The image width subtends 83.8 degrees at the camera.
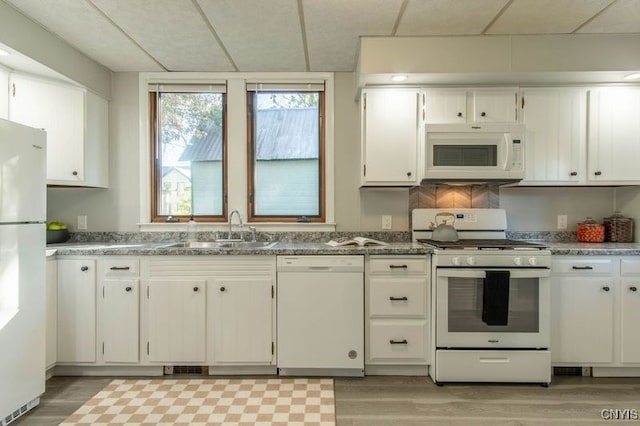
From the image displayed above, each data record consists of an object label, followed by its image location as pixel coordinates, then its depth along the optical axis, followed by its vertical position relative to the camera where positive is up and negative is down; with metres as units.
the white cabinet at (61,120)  2.58 +0.68
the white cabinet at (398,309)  2.46 -0.68
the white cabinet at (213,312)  2.46 -0.70
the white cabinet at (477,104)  2.71 +0.81
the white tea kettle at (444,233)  2.66 -0.17
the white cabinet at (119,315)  2.47 -0.73
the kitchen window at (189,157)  3.12 +0.46
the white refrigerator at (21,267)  1.88 -0.32
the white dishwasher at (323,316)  2.46 -0.73
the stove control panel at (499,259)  2.36 -0.32
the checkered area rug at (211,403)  2.00 -1.17
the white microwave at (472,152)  2.58 +0.43
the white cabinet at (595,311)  2.44 -0.69
